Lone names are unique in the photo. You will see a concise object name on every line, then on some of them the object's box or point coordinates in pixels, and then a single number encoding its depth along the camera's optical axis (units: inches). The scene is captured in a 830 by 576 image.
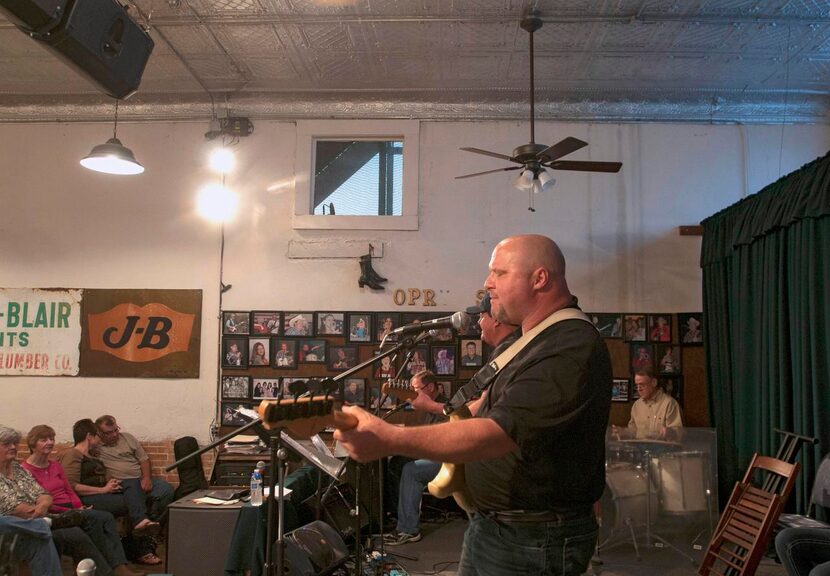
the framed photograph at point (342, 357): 280.7
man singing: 70.7
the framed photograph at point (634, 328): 277.7
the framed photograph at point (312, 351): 281.1
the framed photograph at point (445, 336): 273.4
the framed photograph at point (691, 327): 275.9
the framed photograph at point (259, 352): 282.0
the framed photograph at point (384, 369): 256.1
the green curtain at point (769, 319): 191.2
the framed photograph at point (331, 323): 282.4
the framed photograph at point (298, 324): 282.8
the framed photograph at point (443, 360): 279.7
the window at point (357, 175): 288.2
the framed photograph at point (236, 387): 280.7
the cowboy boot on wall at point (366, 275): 281.1
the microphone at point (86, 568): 109.8
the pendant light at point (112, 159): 224.5
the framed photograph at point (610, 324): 278.1
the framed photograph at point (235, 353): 282.0
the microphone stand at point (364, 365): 89.8
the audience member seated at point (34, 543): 168.1
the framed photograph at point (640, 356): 275.4
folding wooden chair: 169.0
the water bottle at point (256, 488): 181.9
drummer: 246.7
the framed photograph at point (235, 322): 284.0
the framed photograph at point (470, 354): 279.7
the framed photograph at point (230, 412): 278.5
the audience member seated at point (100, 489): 218.8
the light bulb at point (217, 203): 292.5
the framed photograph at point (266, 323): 283.4
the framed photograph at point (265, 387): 280.5
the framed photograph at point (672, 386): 274.2
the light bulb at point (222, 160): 294.5
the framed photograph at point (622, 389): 276.5
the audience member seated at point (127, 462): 240.2
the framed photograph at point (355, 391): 278.8
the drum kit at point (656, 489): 211.0
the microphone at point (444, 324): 134.7
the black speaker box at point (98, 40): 144.4
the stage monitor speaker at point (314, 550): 162.0
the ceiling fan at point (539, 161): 195.9
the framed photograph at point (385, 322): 281.3
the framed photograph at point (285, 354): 281.1
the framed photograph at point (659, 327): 277.3
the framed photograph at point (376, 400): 273.7
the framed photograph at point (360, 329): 281.4
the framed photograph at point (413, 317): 280.2
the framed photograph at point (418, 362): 279.0
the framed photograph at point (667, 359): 275.1
